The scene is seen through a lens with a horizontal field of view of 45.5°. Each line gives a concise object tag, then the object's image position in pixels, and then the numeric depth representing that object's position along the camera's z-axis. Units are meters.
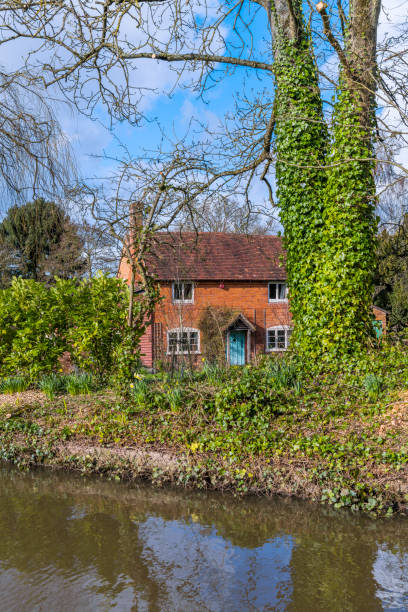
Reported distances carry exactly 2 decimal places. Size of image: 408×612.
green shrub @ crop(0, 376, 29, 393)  10.32
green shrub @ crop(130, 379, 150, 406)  8.24
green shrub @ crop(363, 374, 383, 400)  7.62
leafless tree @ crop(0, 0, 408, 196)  7.55
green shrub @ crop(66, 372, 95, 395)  9.46
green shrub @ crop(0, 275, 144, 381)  10.44
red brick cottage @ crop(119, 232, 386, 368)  24.50
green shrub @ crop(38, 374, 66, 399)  9.47
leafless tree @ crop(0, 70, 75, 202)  5.52
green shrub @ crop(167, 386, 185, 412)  7.81
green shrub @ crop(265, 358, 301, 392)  8.00
